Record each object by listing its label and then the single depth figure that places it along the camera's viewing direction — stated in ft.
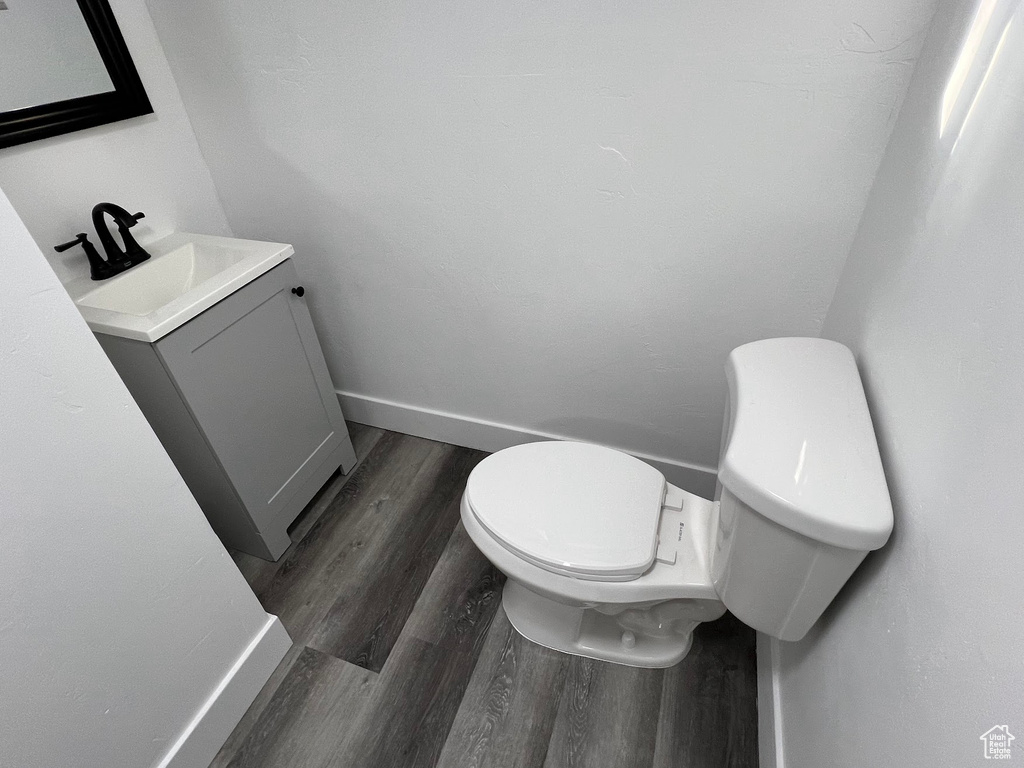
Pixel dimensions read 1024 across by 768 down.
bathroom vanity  3.83
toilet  2.45
